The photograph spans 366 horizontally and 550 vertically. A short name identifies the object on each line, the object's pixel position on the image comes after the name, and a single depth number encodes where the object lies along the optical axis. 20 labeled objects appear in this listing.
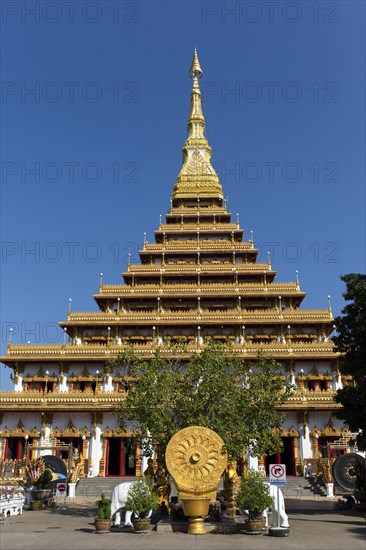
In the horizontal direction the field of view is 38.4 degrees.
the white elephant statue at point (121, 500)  21.44
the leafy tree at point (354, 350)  27.34
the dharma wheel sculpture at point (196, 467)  19.75
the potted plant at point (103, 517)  20.36
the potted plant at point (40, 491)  30.08
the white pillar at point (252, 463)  39.03
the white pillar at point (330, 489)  34.75
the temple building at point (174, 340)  40.50
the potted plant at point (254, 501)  19.73
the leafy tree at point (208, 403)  23.97
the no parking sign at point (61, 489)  35.09
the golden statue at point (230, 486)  24.23
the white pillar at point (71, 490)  35.25
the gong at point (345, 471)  33.94
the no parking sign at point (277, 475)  18.75
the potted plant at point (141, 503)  20.38
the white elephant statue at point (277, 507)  19.83
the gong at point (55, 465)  36.16
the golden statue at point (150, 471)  24.28
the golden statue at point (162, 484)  24.19
